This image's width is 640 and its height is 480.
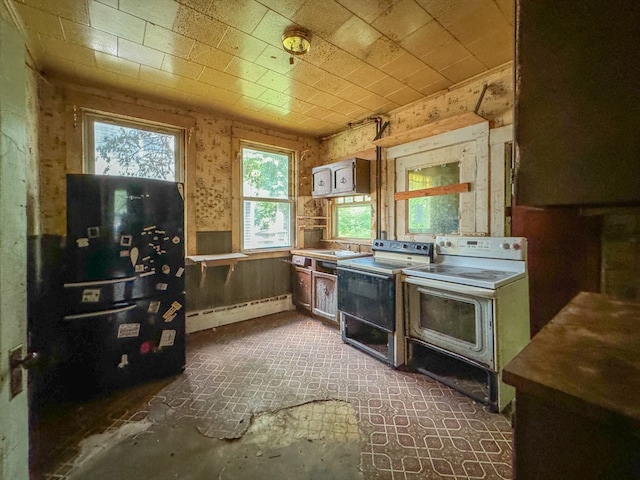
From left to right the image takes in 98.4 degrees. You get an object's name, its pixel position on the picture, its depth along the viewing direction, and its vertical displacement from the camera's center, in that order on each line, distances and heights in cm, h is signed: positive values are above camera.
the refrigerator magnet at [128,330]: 219 -76
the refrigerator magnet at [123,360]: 220 -100
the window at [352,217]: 400 +26
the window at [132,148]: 289 +98
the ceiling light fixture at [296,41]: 202 +145
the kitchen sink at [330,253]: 360 -27
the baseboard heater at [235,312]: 347 -107
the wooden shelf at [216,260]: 328 -31
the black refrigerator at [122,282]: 205 -37
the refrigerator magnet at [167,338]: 238 -90
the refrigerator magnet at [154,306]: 233 -60
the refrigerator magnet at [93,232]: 208 +3
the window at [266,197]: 396 +55
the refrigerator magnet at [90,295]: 207 -45
